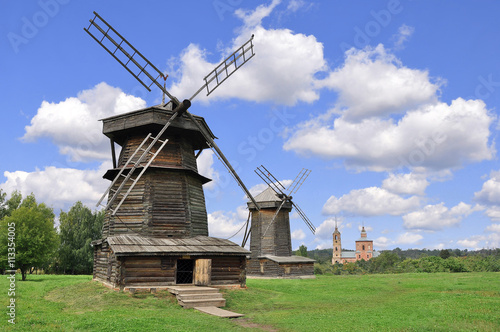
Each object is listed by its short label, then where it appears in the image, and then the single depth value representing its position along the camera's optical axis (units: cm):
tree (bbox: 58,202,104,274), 4956
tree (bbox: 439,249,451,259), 8174
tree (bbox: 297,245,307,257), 8378
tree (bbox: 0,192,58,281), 3025
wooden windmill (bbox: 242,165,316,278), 3953
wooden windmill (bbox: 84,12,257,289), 1886
